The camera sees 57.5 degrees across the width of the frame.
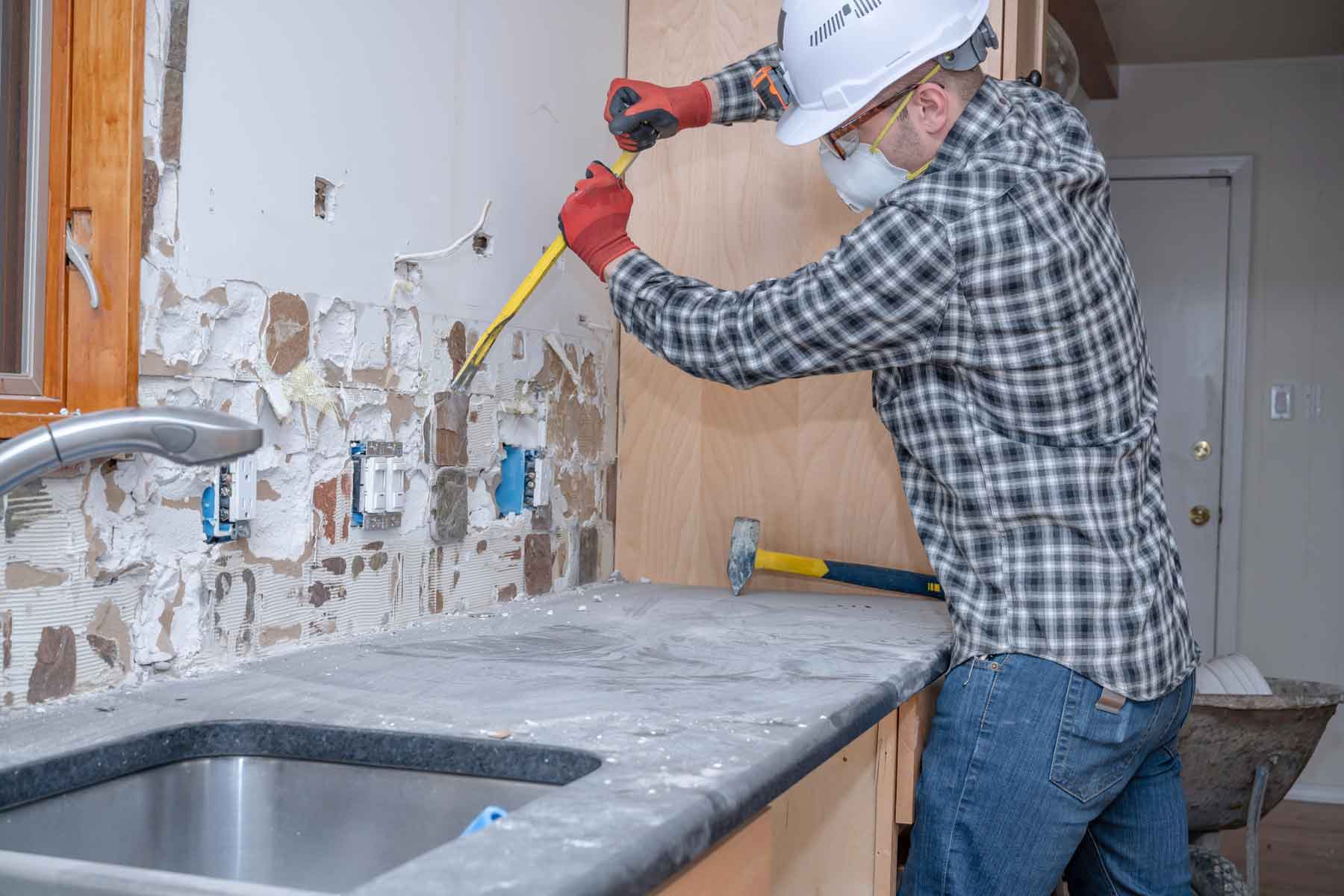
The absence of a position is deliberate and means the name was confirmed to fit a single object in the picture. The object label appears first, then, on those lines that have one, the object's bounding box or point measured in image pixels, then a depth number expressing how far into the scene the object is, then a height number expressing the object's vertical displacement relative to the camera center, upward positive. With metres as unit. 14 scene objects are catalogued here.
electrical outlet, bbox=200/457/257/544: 1.40 -0.10
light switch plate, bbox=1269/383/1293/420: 4.23 +0.14
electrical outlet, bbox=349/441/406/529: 1.64 -0.09
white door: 4.30 +0.35
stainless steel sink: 1.08 -0.37
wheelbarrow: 2.38 -0.63
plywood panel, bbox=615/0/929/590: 2.27 +0.04
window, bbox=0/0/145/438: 1.25 +0.21
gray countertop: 0.79 -0.29
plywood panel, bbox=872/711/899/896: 1.68 -0.53
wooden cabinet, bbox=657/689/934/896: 1.67 -0.53
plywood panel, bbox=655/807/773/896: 0.95 -0.36
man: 1.39 +0.05
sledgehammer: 2.12 -0.25
